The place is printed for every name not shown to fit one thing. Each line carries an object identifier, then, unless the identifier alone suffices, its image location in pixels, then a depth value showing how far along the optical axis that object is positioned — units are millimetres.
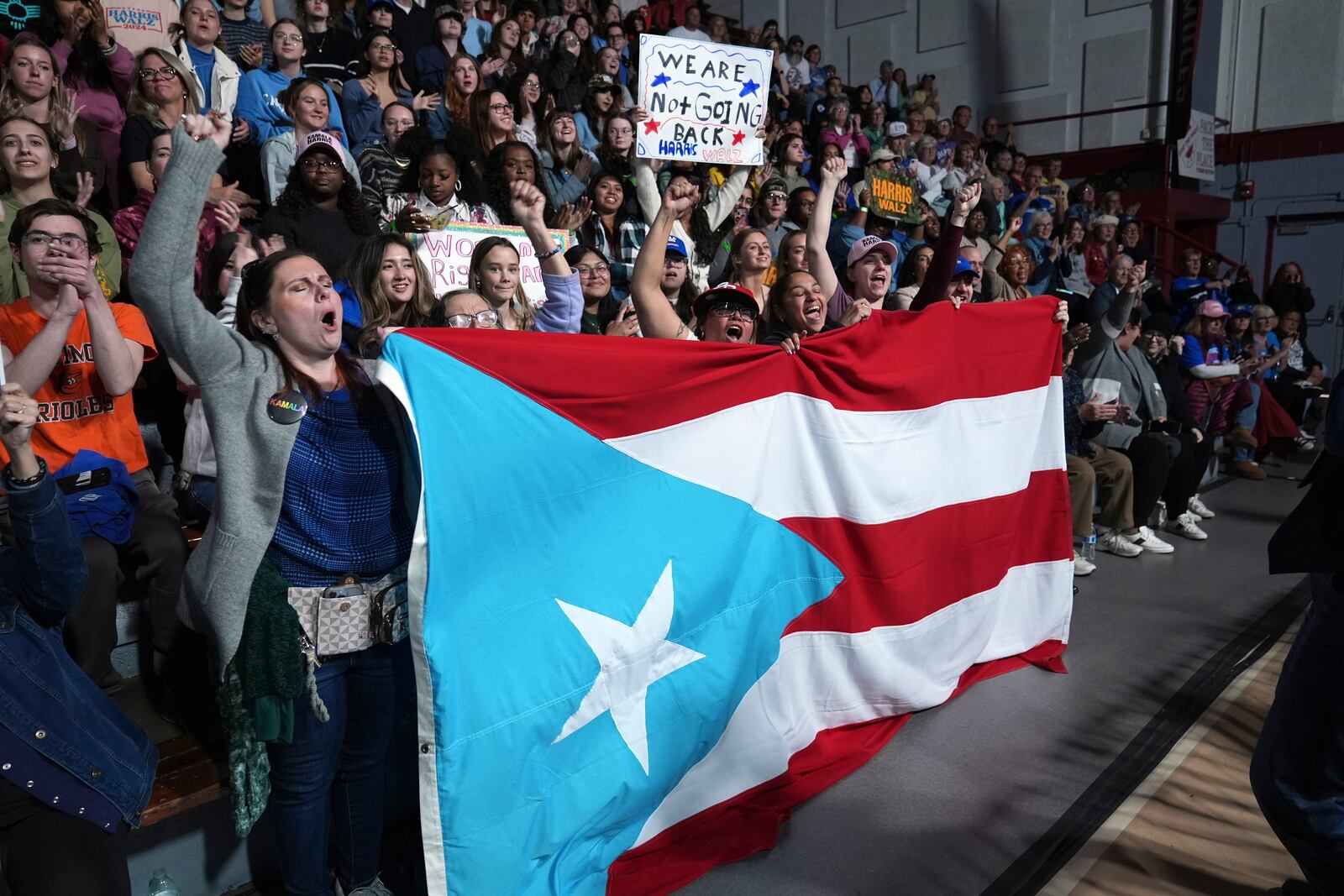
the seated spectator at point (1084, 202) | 11984
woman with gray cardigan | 1876
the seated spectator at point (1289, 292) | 11188
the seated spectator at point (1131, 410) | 5367
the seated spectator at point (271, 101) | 5102
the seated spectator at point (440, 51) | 6855
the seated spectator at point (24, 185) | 3305
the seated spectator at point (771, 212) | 6281
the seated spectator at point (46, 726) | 1685
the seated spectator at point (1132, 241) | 11641
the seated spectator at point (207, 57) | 5105
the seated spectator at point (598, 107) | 7191
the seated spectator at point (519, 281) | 2791
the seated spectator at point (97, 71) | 4770
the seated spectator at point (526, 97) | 6473
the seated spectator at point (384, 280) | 3068
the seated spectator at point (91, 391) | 2361
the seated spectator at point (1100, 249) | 11109
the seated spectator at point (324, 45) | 6094
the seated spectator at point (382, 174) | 4801
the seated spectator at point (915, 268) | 4840
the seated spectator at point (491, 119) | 5539
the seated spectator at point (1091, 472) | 5055
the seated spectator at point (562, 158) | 5902
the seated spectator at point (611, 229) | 5555
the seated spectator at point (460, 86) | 5977
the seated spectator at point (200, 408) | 2930
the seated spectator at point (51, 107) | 3938
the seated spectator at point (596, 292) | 4461
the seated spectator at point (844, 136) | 9953
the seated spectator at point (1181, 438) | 5980
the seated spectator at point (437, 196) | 4668
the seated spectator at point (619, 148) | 6266
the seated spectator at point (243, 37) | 5613
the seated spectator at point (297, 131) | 4570
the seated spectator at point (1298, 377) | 9070
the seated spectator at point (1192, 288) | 7717
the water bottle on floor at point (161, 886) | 2186
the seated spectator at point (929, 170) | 10367
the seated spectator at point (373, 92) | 5547
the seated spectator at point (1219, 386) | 7016
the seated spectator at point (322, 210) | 4047
